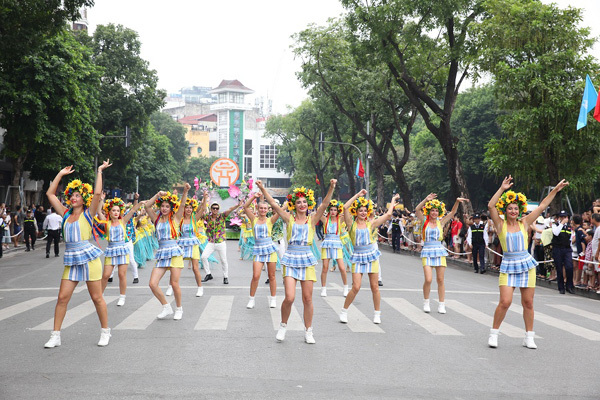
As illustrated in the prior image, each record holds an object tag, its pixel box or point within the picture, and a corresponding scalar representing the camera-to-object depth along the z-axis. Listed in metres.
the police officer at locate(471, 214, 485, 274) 21.77
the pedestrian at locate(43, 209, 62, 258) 23.73
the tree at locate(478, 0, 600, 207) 25.64
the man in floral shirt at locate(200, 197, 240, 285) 15.38
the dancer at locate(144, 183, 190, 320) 10.59
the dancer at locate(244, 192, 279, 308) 12.10
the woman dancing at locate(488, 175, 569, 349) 8.90
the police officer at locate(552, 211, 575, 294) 16.23
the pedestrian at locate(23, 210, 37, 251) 27.62
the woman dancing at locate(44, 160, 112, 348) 8.28
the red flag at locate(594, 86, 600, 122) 19.41
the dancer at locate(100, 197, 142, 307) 11.52
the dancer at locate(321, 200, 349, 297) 14.00
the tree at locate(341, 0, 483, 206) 25.91
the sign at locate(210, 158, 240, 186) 38.12
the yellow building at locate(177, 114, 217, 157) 137.50
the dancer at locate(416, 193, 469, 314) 12.05
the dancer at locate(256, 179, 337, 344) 8.78
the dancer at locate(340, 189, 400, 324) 10.59
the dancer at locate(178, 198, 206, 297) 13.18
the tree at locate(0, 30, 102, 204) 31.03
